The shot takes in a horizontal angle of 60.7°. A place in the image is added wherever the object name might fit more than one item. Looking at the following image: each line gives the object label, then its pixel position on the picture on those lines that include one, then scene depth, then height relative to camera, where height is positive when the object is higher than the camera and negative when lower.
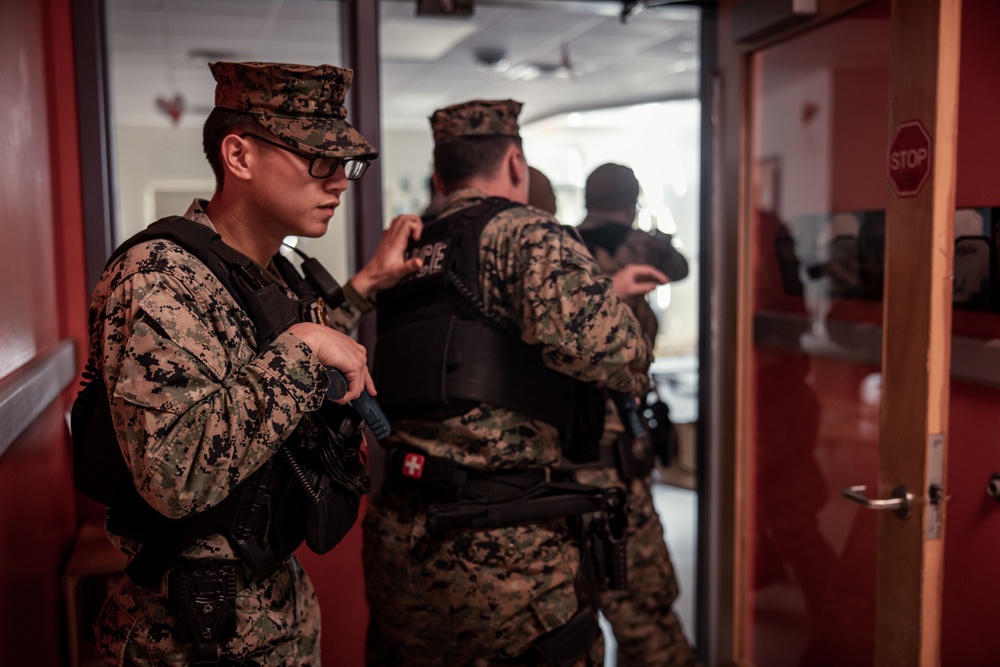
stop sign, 1.41 +0.15
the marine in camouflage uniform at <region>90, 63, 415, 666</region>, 1.07 -0.16
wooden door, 1.43 -0.20
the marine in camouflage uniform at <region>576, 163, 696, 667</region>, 2.33 -0.85
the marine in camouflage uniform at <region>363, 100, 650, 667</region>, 1.68 -0.53
